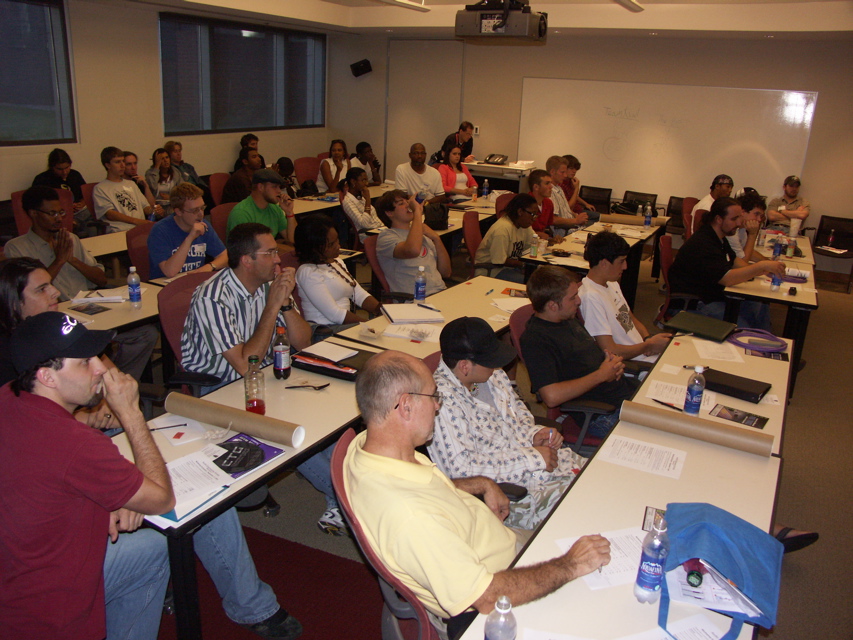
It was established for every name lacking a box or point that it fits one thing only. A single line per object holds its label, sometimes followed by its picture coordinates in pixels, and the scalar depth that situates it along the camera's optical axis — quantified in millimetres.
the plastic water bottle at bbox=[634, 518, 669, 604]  1814
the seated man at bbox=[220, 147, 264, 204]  8117
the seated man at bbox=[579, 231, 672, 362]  3891
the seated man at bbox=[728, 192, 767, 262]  5844
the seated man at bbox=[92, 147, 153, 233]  6582
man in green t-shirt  5625
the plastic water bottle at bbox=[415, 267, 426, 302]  4285
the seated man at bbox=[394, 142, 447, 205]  8188
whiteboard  9203
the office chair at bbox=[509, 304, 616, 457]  3057
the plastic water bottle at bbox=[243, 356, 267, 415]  2697
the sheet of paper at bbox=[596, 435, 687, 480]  2523
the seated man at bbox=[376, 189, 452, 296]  4957
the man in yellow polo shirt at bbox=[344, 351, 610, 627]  1682
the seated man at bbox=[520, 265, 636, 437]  3207
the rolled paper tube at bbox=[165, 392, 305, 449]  2457
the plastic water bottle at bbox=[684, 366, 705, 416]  2912
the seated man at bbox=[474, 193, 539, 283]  5730
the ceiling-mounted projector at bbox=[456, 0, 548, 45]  5555
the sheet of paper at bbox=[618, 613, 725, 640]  1715
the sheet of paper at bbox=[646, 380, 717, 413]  3066
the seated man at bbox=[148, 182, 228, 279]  4527
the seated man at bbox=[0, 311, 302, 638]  1737
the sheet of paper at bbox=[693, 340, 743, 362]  3646
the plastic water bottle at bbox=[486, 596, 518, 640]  1587
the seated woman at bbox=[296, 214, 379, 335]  3949
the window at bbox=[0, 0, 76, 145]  7168
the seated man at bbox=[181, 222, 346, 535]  3100
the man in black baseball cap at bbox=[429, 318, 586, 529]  2500
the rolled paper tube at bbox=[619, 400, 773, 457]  2615
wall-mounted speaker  11723
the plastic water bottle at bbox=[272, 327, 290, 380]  3023
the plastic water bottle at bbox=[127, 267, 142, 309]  3986
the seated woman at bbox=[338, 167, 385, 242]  6754
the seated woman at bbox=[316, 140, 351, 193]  9164
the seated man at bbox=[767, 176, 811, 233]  8602
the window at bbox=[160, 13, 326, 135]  9250
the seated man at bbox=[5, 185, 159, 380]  3979
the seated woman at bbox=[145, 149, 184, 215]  8156
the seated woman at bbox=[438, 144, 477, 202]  8914
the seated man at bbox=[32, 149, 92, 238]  7160
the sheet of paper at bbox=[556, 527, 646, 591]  1902
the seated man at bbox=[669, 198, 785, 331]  5188
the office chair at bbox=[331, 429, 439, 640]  1727
